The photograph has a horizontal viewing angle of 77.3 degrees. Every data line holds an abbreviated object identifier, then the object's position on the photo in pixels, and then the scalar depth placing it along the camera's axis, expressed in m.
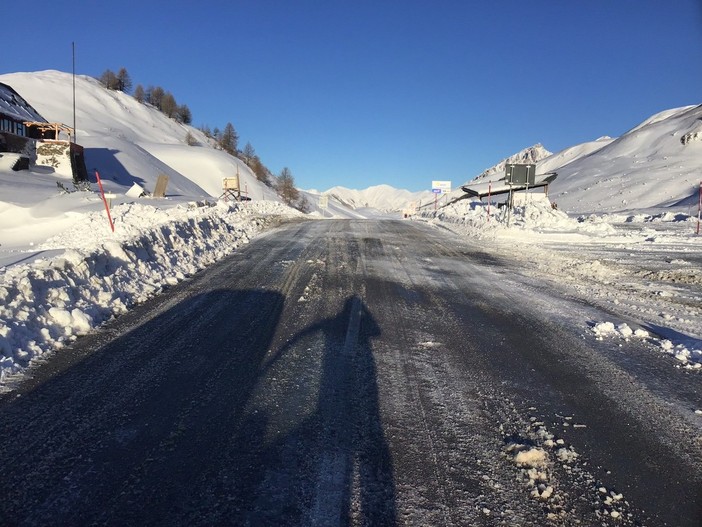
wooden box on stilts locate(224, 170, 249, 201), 39.31
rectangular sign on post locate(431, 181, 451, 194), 45.48
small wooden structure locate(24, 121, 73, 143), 34.62
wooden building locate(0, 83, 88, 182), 28.64
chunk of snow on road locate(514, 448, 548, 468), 2.83
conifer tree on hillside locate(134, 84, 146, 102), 124.28
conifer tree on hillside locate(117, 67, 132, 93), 125.81
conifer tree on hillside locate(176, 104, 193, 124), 129.25
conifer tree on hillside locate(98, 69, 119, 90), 123.38
